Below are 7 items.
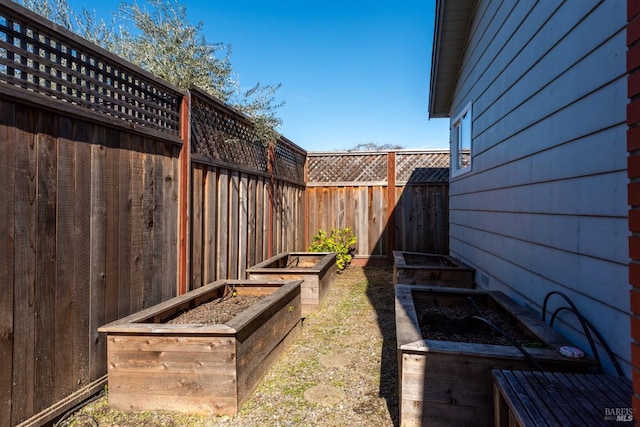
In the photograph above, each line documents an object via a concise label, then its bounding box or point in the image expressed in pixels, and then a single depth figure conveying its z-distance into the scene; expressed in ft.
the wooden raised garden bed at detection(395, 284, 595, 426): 5.80
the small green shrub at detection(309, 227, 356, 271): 23.08
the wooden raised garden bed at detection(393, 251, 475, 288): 13.75
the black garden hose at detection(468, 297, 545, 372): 5.48
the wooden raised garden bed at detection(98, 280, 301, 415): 6.71
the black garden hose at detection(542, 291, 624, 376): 5.17
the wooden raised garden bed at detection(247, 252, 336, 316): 13.78
